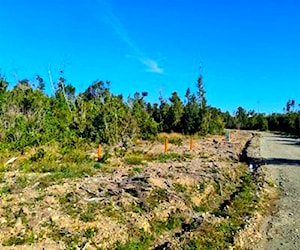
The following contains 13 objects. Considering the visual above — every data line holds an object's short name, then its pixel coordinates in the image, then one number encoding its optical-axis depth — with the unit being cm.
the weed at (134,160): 1047
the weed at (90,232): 453
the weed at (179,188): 705
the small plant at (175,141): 1795
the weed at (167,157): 1154
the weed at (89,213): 500
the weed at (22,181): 681
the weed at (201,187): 733
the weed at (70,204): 520
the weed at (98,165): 936
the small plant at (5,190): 623
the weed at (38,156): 1030
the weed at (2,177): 741
